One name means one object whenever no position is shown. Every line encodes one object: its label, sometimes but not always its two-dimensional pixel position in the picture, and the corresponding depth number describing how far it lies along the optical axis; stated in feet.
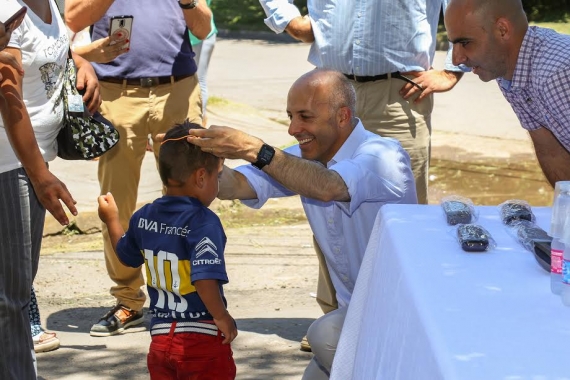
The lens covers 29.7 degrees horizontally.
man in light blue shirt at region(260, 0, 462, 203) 17.66
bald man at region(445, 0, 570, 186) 13.25
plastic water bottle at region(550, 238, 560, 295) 9.18
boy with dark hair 12.12
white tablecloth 7.76
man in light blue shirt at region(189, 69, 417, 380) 12.46
